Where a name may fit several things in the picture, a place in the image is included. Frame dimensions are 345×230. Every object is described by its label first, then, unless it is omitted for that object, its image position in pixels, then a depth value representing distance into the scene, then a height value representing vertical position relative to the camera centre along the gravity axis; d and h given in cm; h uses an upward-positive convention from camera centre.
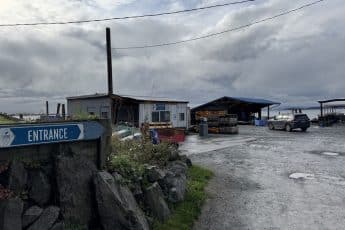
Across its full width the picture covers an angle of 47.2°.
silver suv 4091 -29
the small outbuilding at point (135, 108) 3475 +125
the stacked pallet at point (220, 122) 3839 -16
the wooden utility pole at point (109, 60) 2403 +377
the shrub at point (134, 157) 802 -87
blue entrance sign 592 -17
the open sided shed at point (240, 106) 5319 +205
